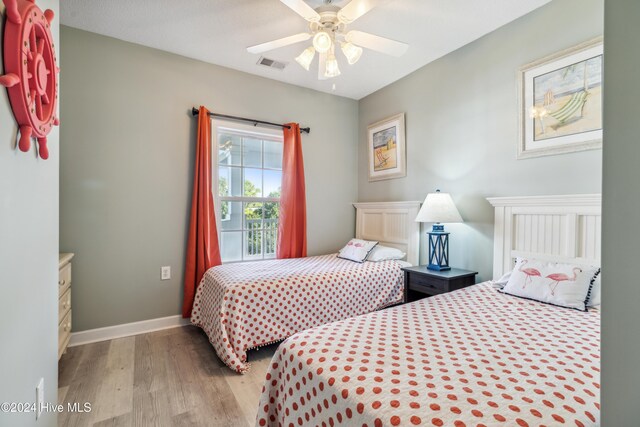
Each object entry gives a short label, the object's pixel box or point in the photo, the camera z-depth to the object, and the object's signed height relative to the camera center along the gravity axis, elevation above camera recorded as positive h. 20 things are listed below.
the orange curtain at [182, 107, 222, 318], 2.96 -0.15
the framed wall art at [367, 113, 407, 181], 3.46 +0.75
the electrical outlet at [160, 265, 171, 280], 2.93 -0.62
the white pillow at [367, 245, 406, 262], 3.20 -0.46
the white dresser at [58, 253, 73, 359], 2.05 -0.67
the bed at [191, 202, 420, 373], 2.22 -0.70
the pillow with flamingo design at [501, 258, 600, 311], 1.69 -0.42
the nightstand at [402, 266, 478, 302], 2.47 -0.59
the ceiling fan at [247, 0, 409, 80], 1.90 +1.20
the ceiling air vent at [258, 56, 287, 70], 3.07 +1.53
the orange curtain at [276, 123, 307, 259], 3.46 +0.09
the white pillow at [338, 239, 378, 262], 3.22 -0.43
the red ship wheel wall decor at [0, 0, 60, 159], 0.87 +0.45
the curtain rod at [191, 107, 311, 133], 3.04 +0.98
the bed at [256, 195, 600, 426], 0.85 -0.55
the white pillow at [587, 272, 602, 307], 1.68 -0.46
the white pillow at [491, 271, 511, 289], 2.08 -0.49
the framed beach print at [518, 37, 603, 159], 1.99 +0.79
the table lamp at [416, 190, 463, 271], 2.59 -0.07
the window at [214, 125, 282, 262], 3.31 +0.21
